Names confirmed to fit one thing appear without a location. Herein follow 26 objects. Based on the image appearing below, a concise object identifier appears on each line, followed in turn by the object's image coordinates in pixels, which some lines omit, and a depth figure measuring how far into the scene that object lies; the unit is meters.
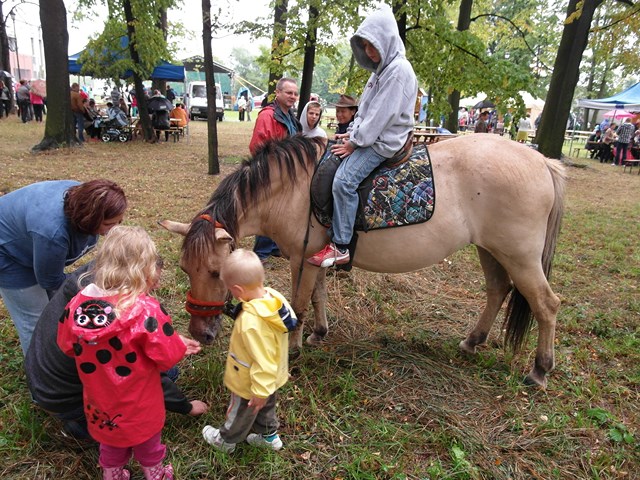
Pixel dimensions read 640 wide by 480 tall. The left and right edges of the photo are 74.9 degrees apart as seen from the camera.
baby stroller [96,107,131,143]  14.40
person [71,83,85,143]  13.02
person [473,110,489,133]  15.66
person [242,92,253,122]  33.02
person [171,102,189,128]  16.66
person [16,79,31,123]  18.39
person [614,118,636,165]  16.34
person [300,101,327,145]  5.23
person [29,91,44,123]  18.61
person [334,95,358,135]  5.16
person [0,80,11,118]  19.62
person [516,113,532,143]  16.38
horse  2.81
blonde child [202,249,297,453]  1.92
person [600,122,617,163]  17.89
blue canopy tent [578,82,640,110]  18.00
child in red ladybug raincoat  1.73
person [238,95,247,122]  30.95
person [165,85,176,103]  21.30
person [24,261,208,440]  2.03
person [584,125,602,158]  18.59
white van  28.34
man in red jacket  4.80
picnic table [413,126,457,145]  10.06
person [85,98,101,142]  14.40
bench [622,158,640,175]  15.23
